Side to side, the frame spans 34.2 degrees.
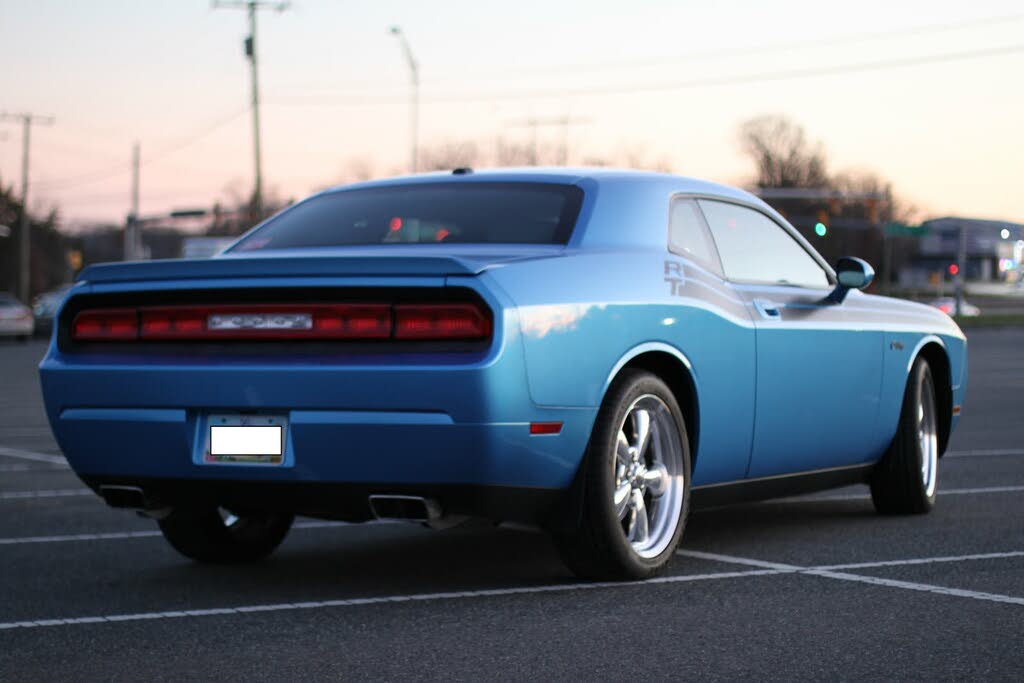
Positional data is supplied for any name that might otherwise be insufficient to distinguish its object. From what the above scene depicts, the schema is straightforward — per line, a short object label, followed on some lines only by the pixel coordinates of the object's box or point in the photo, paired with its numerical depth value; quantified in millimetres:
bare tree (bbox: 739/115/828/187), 118750
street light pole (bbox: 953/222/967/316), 57141
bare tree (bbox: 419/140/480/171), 91312
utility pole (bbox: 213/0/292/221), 48125
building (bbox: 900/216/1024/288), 128375
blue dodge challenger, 5348
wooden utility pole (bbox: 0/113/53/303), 72375
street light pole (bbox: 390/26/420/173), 52906
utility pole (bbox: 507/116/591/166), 60325
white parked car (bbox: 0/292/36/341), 48094
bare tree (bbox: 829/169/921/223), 122231
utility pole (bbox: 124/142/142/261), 66188
